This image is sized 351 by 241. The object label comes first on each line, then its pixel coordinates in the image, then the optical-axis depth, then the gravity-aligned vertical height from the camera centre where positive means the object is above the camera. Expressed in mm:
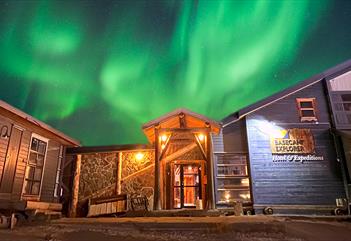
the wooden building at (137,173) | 12867 +1244
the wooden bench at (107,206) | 12117 -342
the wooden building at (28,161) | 9062 +1502
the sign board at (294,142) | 11906 +2443
